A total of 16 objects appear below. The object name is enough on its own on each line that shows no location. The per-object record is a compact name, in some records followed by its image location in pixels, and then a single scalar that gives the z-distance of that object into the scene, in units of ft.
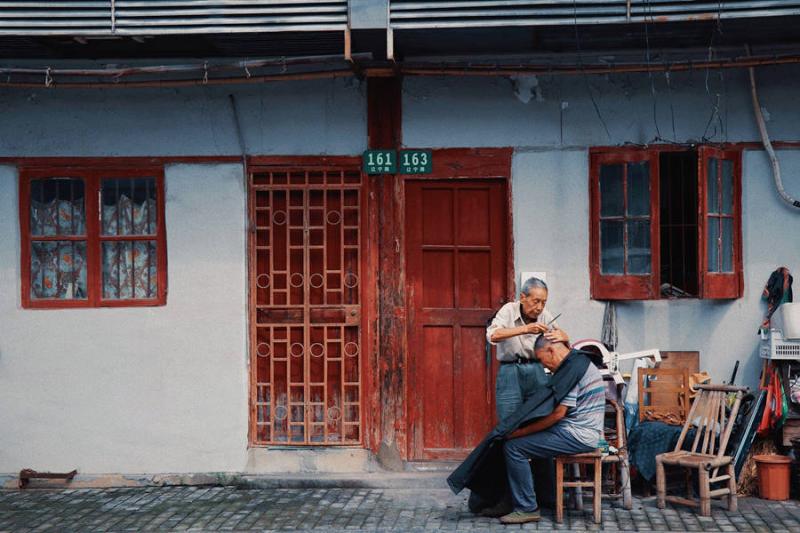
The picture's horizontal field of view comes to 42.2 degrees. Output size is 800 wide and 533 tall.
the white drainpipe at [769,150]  30.22
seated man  25.49
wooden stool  25.82
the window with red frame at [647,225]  30.22
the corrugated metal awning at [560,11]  27.58
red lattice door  31.55
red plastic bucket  27.91
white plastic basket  28.81
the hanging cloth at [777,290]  29.89
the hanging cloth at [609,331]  30.68
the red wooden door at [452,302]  31.50
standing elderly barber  27.22
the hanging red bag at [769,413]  28.50
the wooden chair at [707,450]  26.30
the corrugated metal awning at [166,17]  28.45
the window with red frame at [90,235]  31.86
